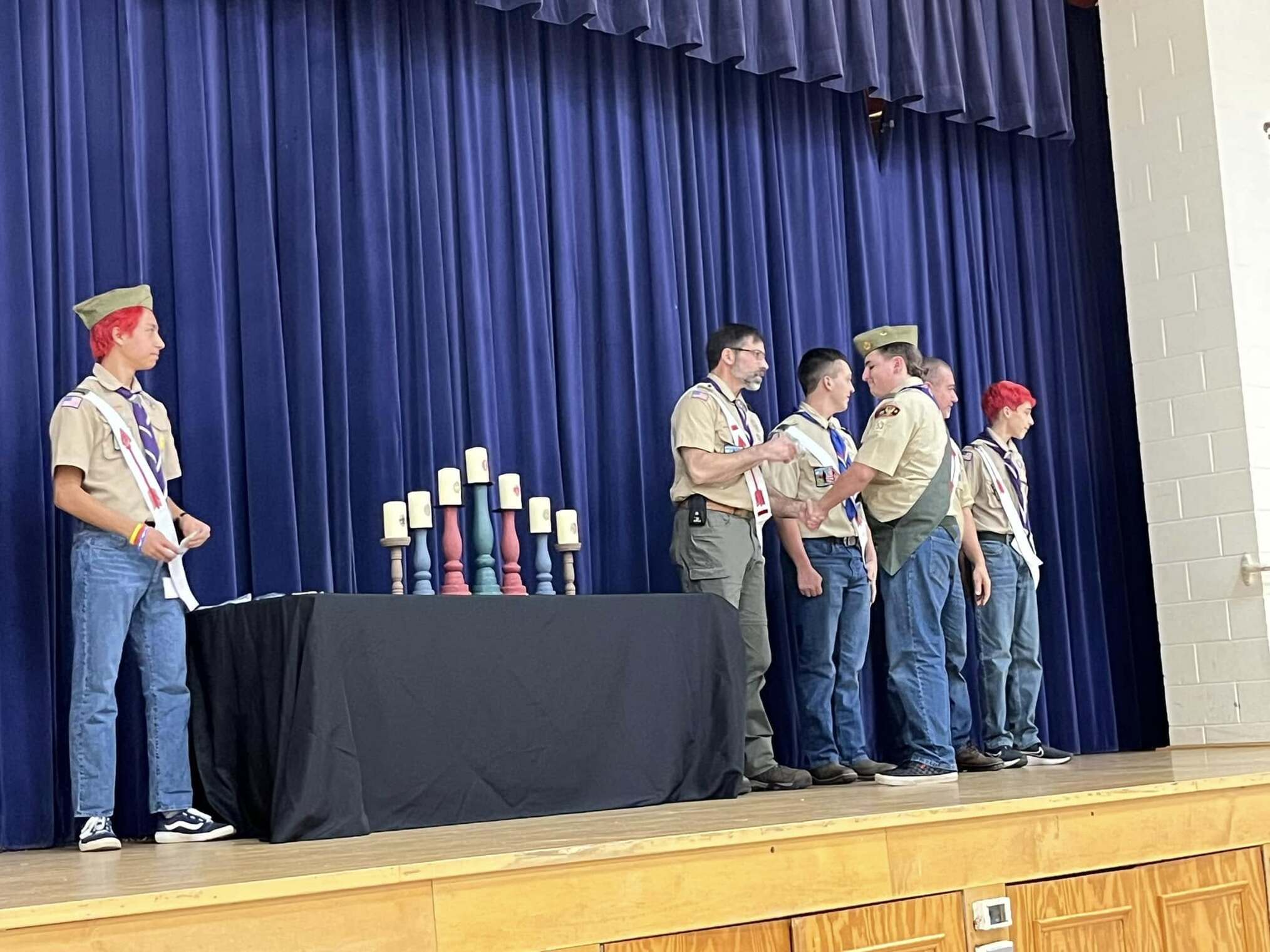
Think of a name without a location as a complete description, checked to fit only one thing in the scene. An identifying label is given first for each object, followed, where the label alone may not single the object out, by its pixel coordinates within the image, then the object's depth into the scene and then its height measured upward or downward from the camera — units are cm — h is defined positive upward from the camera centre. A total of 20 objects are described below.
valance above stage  524 +190
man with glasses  466 +22
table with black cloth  345 -27
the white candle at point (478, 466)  439 +37
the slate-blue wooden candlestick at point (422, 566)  417 +9
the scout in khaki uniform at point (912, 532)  447 +10
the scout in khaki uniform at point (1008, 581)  554 -9
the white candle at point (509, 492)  443 +29
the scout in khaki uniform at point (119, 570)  369 +13
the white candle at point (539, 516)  447 +22
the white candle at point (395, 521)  419 +22
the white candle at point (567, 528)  453 +18
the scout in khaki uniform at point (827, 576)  502 -2
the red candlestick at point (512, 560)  435 +10
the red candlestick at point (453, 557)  423 +11
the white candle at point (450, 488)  433 +31
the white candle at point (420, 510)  430 +25
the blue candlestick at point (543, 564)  436 +8
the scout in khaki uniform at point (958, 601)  541 -14
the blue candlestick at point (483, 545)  421 +14
